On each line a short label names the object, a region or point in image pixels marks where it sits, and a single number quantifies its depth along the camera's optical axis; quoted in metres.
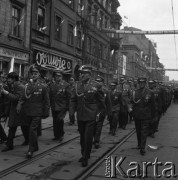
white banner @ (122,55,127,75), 56.50
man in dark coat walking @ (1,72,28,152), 7.26
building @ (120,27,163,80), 69.07
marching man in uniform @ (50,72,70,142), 8.90
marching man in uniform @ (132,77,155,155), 7.92
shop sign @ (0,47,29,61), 16.72
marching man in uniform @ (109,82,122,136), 10.66
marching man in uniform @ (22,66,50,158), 6.89
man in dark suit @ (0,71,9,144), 7.99
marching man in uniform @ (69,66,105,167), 6.35
